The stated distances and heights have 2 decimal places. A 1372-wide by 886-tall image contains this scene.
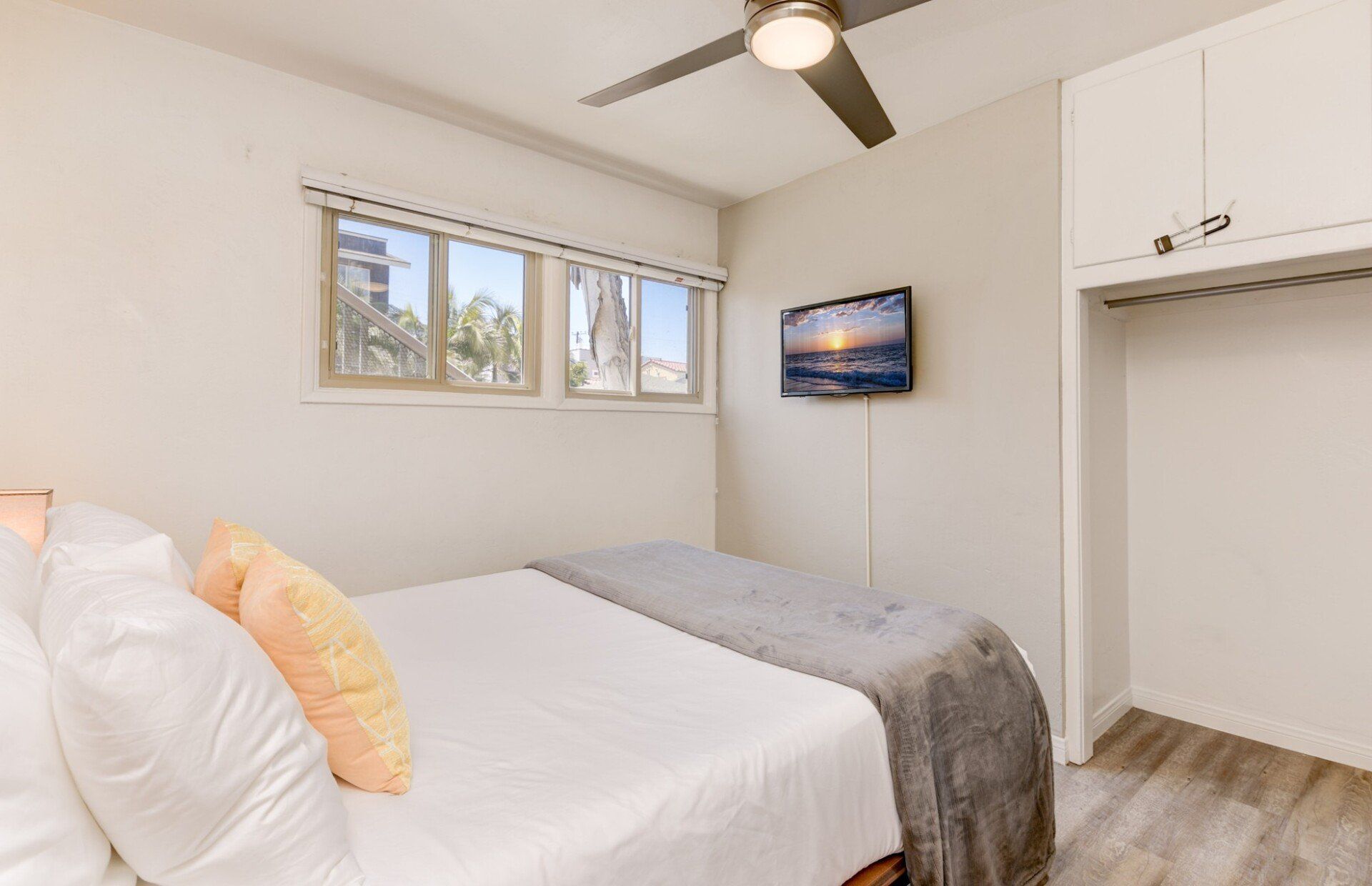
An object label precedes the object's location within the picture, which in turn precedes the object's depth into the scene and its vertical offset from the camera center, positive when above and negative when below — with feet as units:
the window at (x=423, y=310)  9.51 +2.29
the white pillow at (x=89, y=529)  4.53 -0.62
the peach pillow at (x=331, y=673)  3.43 -1.22
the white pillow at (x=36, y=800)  2.06 -1.19
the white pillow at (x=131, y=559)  3.80 -0.66
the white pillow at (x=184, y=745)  2.34 -1.17
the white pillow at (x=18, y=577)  3.35 -0.73
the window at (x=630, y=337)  12.21 +2.33
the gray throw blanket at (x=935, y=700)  4.63 -1.98
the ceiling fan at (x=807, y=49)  5.58 +3.78
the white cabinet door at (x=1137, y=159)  7.68 +3.66
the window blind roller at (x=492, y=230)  8.88 +3.61
